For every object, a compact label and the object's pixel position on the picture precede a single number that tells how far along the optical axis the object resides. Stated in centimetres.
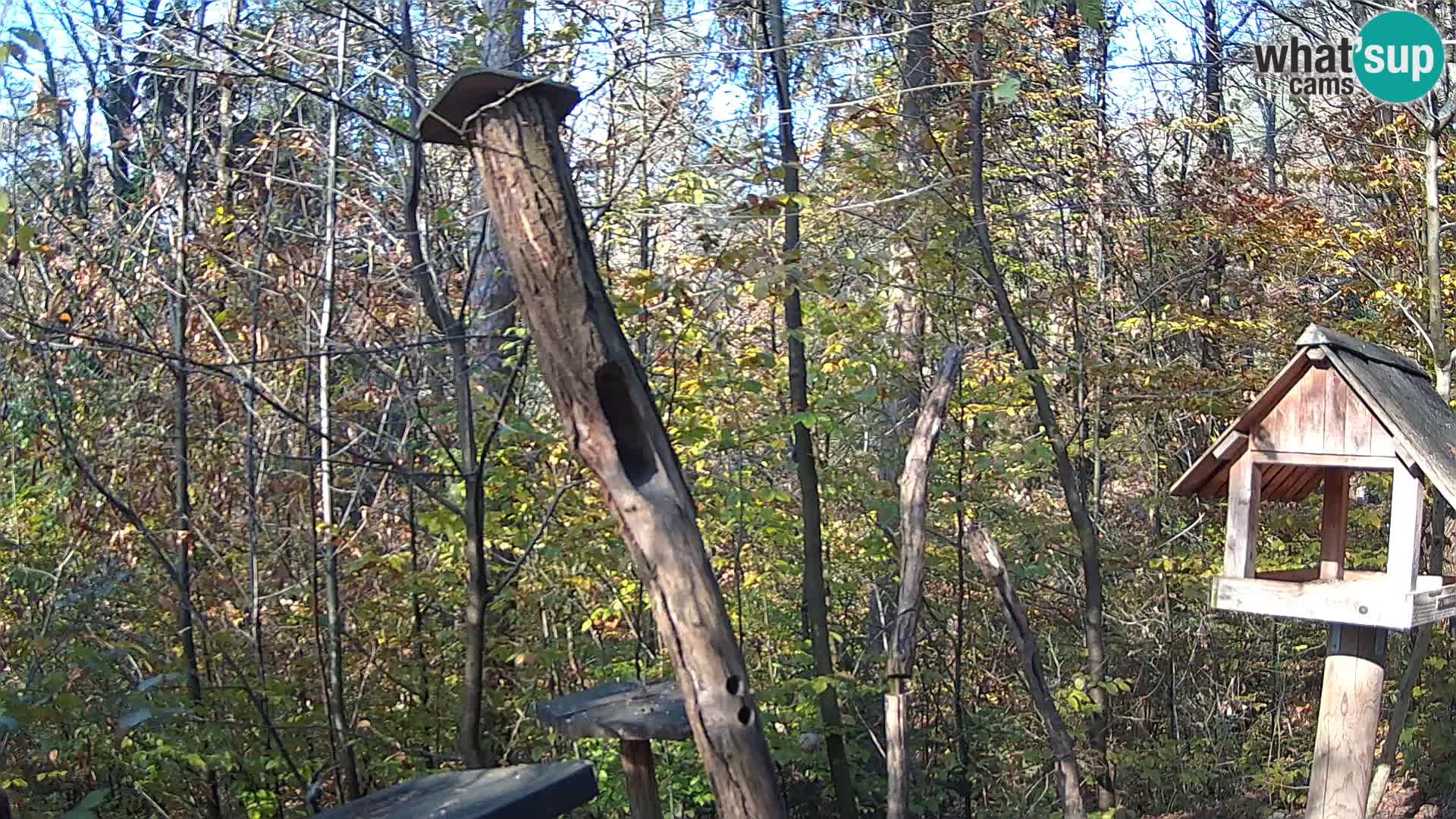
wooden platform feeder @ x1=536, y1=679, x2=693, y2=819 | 352
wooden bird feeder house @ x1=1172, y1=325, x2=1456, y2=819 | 362
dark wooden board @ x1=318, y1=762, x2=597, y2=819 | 264
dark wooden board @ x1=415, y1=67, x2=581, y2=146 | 292
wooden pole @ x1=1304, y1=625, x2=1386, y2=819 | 388
